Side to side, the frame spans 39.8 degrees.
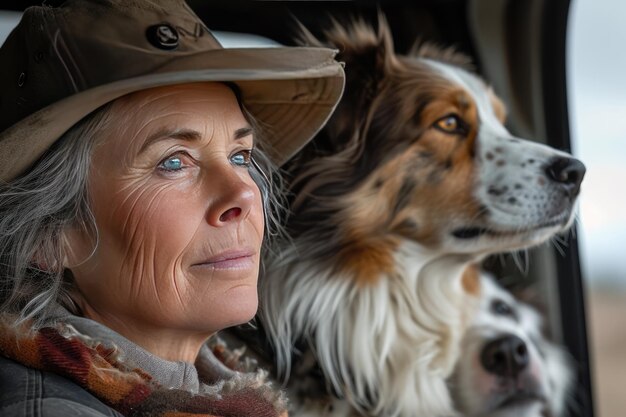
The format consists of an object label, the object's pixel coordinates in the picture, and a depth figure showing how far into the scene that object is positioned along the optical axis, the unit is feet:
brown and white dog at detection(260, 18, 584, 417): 6.61
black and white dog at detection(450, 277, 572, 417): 6.87
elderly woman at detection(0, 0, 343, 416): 4.67
